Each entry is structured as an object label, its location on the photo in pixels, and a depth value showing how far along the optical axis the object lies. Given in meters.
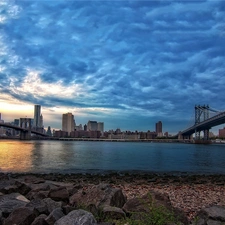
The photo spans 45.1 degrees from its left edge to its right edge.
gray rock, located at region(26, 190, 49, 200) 7.63
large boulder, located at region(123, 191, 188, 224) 5.82
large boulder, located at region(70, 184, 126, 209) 6.76
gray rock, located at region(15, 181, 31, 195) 8.75
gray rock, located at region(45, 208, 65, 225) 4.87
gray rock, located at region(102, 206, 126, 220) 5.66
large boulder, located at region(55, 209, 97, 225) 4.43
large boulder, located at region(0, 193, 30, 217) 5.85
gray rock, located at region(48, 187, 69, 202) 7.76
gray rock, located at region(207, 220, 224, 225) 5.36
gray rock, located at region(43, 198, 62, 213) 5.75
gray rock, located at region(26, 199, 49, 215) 5.45
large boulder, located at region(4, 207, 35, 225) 5.02
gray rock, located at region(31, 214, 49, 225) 4.86
